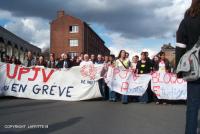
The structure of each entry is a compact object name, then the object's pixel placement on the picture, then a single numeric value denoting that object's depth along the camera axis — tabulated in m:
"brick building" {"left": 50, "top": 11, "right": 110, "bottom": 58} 44.78
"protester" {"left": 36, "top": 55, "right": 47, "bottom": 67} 7.83
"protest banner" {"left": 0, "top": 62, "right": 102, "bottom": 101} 7.11
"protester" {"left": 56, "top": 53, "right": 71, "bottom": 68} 7.83
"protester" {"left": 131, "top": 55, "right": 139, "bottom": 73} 7.52
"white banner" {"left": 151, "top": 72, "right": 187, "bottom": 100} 6.96
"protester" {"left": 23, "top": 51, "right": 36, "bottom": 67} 7.90
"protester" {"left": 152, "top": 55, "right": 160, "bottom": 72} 7.33
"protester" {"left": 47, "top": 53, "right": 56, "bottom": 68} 7.91
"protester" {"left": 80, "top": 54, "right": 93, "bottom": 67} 7.39
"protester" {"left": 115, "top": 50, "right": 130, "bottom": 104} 7.23
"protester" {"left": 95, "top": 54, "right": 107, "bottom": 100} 7.29
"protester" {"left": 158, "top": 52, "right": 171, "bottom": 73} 7.21
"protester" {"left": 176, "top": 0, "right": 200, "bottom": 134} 2.35
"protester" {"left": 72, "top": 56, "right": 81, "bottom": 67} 8.05
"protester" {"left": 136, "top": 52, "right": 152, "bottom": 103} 7.22
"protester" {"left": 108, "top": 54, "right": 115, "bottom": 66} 7.43
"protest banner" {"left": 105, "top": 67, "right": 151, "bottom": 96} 7.08
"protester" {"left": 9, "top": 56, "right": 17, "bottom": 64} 8.52
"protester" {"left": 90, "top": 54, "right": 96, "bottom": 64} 8.03
